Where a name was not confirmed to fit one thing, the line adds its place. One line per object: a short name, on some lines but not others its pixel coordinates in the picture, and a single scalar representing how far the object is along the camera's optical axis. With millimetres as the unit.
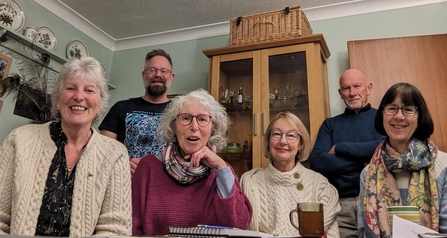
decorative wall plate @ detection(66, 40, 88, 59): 2736
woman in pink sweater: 1226
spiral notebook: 713
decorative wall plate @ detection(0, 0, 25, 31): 2217
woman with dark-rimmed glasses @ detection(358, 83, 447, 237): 1164
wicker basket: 2234
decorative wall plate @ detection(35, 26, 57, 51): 2466
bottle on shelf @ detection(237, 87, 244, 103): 2359
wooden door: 2006
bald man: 1633
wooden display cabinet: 2131
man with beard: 1817
